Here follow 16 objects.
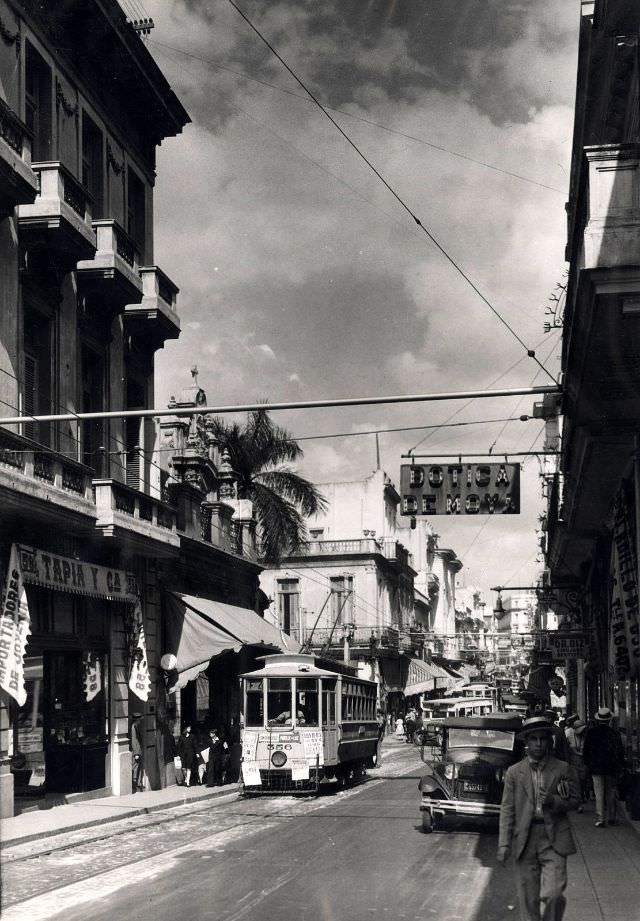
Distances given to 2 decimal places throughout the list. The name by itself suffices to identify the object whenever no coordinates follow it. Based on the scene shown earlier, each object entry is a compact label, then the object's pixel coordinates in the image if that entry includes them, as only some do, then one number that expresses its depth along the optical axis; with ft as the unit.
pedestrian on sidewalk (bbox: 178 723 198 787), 87.20
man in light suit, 27.37
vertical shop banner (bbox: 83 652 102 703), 75.00
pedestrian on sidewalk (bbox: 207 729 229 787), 87.51
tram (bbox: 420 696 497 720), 125.80
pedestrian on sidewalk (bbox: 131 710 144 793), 81.71
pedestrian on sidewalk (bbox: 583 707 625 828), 57.77
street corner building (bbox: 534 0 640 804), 40.81
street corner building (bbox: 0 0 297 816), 64.54
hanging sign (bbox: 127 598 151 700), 80.64
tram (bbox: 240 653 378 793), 80.59
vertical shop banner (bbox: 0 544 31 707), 60.23
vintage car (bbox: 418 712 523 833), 55.21
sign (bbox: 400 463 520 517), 64.90
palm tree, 139.13
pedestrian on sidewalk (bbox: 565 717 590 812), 66.49
